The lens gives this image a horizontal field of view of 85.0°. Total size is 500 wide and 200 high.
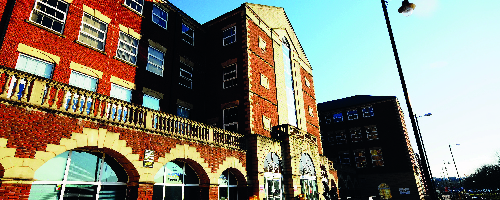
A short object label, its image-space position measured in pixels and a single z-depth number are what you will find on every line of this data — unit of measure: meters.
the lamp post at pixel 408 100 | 8.35
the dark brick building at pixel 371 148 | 35.44
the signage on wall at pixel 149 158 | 10.34
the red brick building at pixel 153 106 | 8.09
